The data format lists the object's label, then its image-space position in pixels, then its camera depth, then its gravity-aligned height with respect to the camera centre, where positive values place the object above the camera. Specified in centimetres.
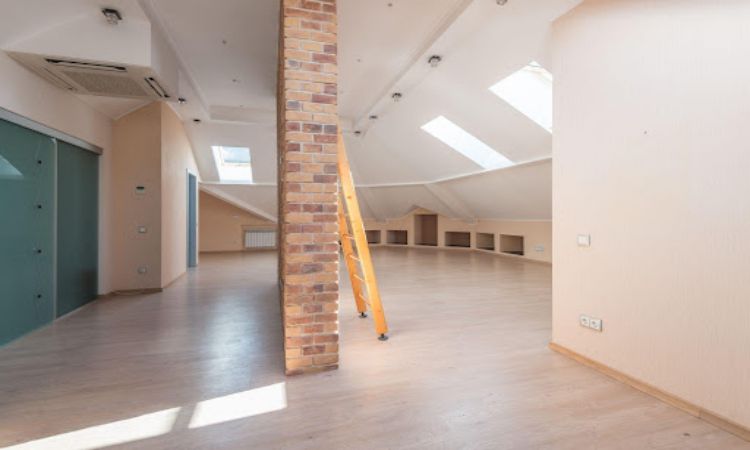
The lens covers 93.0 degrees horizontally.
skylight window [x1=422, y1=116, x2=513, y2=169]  696 +164
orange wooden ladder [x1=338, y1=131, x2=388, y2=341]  325 -15
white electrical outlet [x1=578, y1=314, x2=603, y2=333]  262 -75
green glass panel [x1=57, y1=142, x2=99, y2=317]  399 +0
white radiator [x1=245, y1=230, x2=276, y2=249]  1165 -44
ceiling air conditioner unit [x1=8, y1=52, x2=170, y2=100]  318 +147
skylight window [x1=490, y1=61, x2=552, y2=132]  497 +185
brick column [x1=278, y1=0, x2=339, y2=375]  248 +29
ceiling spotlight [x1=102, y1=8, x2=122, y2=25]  315 +189
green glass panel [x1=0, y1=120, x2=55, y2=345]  309 -3
